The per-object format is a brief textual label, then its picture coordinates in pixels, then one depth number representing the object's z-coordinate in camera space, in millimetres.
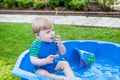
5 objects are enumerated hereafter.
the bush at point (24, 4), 5208
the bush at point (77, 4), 4831
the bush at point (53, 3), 5056
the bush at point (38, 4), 5093
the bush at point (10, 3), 5266
